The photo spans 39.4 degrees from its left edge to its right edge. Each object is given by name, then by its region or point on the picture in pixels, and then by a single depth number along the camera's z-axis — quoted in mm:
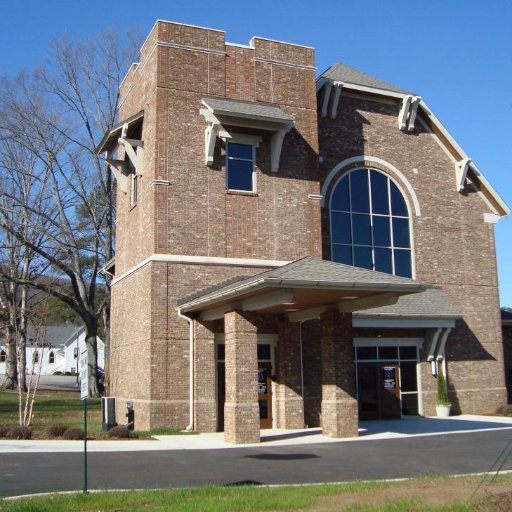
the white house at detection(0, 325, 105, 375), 92850
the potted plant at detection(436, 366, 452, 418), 26062
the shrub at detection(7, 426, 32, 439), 19031
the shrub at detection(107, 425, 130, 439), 19422
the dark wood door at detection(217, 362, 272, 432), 21953
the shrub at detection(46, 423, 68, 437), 19453
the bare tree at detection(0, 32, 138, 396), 39656
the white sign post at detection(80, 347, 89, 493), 10422
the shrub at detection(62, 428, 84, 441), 19062
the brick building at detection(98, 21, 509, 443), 19859
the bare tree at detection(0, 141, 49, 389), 40594
